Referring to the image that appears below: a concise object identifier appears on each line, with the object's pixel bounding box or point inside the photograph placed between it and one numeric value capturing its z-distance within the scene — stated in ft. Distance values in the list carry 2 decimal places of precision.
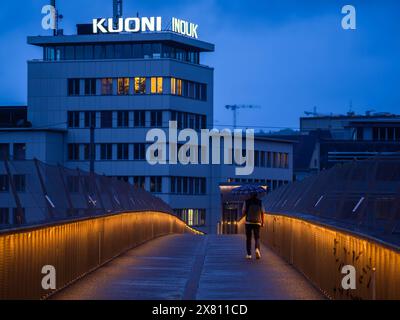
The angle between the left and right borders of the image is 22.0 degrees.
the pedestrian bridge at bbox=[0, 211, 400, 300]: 44.39
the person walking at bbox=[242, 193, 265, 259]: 82.43
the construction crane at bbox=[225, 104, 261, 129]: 560.20
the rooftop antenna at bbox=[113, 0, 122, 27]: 376.19
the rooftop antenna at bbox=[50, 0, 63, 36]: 375.04
